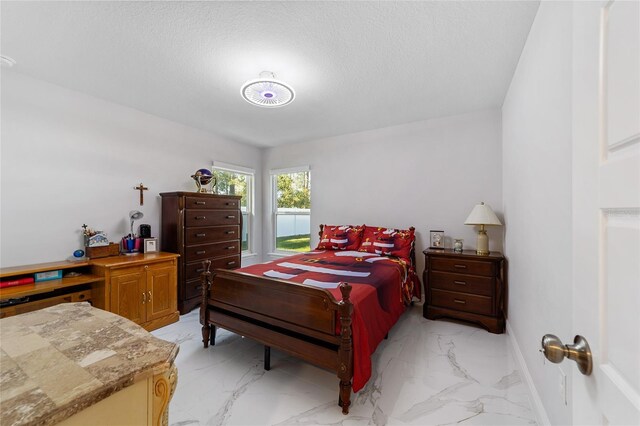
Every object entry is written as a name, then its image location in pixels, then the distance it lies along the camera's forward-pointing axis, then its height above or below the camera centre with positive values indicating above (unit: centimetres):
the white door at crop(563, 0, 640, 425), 43 +1
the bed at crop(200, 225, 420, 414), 166 -73
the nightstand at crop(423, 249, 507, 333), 266 -80
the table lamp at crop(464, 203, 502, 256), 274 -7
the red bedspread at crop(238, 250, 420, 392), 172 -60
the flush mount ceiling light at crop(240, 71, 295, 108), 207 +103
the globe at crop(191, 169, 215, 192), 359 +49
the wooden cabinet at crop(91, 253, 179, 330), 246 -77
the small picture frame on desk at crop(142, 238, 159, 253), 309 -40
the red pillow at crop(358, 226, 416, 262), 322 -38
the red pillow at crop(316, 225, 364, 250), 361 -36
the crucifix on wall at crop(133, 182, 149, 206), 317 +29
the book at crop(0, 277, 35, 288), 207 -58
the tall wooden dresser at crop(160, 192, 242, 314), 317 -29
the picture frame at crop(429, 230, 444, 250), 330 -35
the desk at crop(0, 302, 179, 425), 57 -42
